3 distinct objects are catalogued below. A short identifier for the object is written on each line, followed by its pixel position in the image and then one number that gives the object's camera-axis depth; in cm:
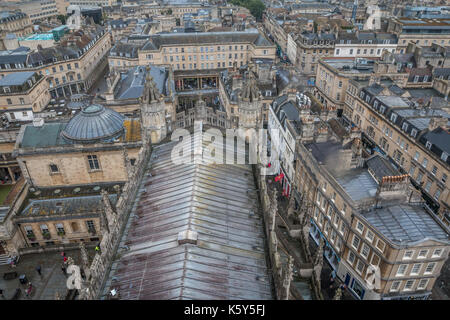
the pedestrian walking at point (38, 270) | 4059
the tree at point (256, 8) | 19064
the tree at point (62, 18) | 18510
